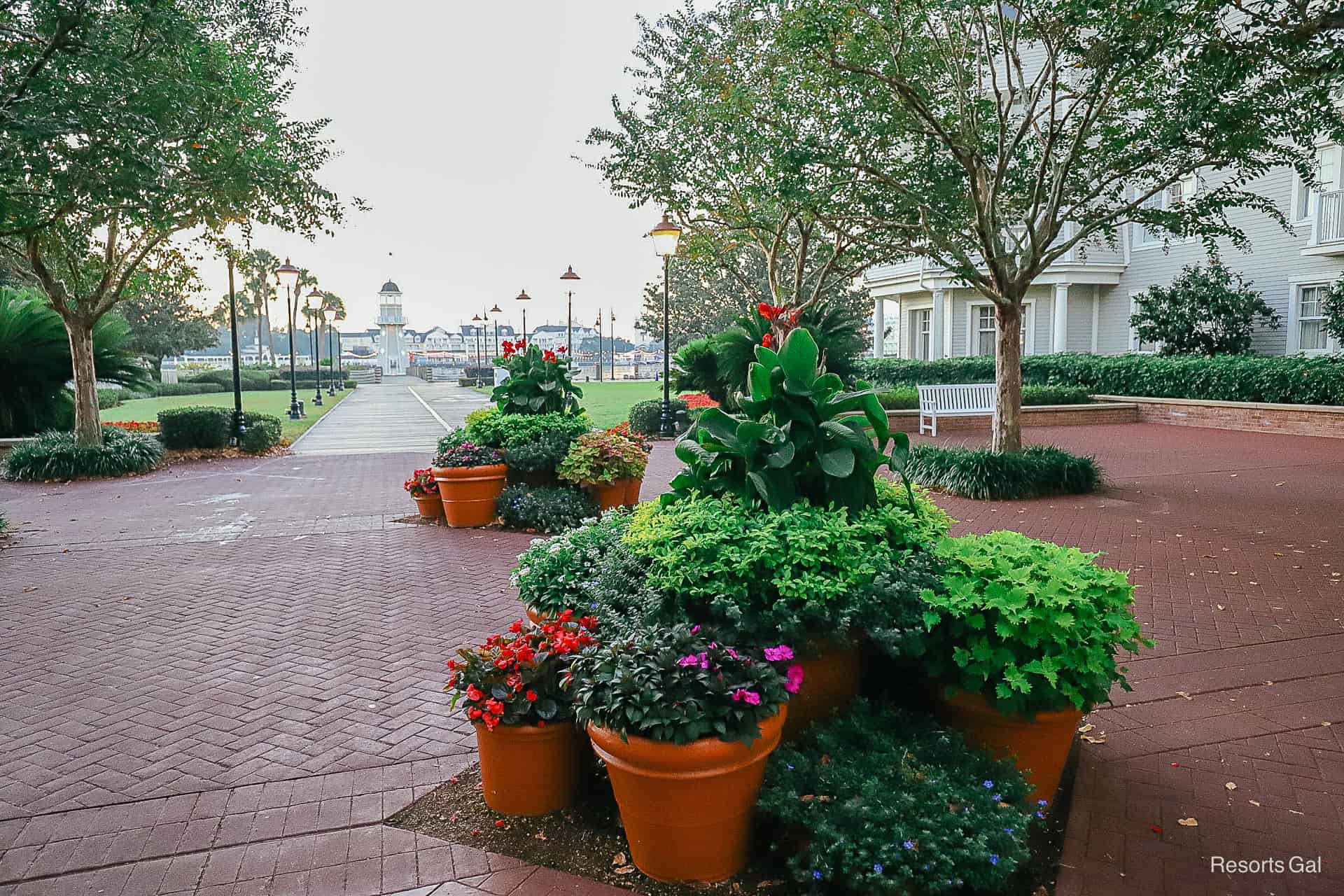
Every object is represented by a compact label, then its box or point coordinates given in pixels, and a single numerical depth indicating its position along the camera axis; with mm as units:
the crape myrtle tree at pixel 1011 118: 7645
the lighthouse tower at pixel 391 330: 79500
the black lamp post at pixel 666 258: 15234
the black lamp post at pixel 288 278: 21531
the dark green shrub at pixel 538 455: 9141
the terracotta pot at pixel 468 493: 8828
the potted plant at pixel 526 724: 3064
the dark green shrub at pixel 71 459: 13164
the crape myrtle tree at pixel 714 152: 12250
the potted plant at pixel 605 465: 8875
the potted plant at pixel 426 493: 9414
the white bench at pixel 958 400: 16641
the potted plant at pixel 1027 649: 2932
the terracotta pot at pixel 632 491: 9234
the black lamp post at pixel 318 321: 34500
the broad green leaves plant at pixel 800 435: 3486
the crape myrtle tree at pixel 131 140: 7188
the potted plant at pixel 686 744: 2625
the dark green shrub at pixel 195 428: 16250
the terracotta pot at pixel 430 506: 9422
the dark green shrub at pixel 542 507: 8664
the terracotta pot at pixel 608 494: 9077
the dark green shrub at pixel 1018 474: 9969
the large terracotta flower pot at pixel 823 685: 3229
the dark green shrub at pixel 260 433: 16781
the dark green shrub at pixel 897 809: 2463
